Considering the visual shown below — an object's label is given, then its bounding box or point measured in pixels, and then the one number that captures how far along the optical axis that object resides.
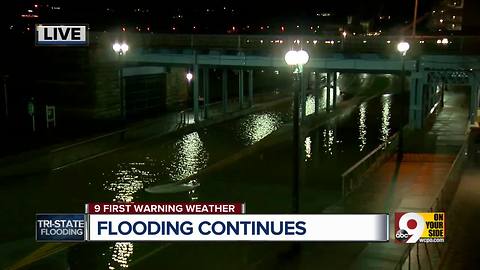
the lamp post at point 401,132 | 22.98
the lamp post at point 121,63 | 33.09
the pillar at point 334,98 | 44.78
